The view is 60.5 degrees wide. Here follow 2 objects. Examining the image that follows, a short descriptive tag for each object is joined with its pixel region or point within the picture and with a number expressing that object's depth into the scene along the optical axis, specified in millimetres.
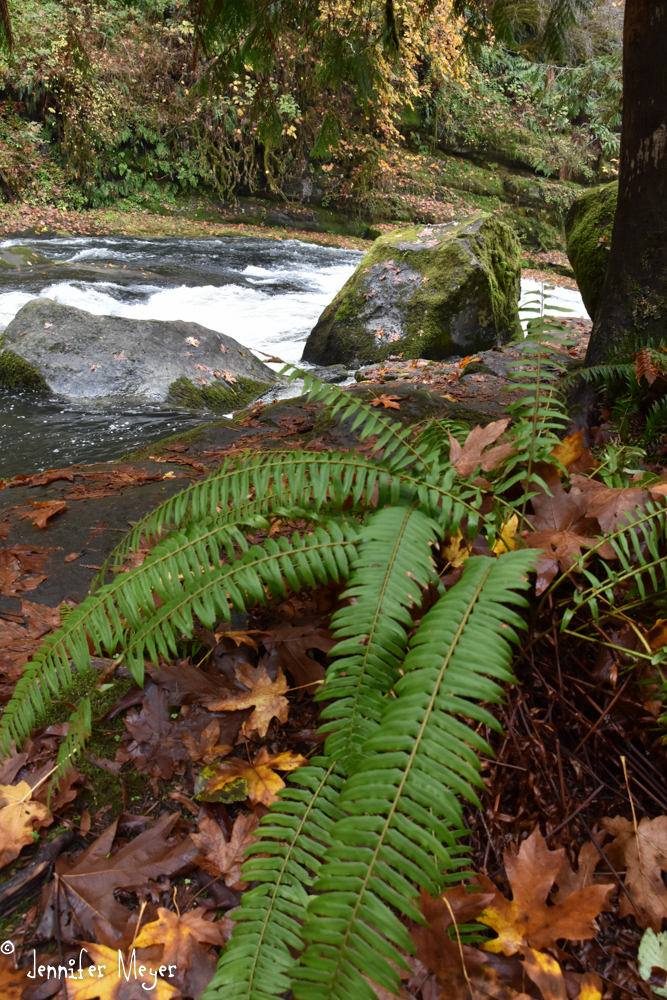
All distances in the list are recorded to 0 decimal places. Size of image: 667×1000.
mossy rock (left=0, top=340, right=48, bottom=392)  6184
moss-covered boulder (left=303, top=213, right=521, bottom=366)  6832
